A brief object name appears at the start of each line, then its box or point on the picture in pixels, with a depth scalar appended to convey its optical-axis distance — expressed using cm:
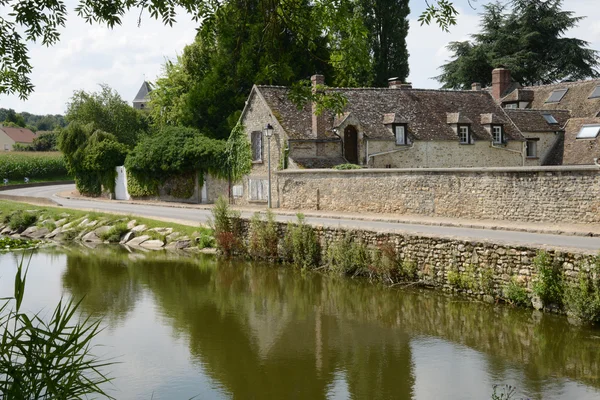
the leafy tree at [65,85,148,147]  6256
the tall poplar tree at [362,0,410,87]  4838
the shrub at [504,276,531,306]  1351
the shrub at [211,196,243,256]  2269
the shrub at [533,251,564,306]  1270
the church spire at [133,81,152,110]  11444
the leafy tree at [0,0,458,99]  845
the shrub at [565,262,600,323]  1184
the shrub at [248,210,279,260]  2102
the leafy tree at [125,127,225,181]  3716
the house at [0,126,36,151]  10162
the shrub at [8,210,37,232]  3234
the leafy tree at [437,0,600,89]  5147
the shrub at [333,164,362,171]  3027
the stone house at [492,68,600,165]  3625
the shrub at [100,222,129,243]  2806
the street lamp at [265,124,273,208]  3092
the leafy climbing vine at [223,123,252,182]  3512
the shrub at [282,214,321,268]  1936
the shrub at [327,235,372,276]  1767
